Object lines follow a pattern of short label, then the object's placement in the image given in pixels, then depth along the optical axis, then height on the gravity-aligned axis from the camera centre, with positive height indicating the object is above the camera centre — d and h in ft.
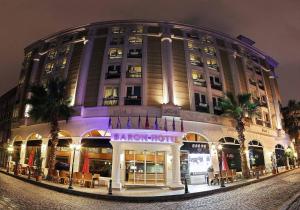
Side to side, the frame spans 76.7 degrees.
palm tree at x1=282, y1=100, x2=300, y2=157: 102.70 +19.30
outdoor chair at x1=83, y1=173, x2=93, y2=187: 53.34 -6.76
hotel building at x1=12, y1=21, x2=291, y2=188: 59.29 +19.39
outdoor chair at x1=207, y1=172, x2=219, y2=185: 59.17 -7.44
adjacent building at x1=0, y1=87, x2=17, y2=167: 103.24 +19.79
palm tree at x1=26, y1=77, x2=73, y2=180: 61.40 +15.40
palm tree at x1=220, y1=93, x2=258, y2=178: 68.48 +16.16
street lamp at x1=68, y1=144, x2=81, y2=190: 57.49 +2.68
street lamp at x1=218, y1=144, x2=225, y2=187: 63.52 +1.50
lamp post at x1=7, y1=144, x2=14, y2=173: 86.51 +2.32
